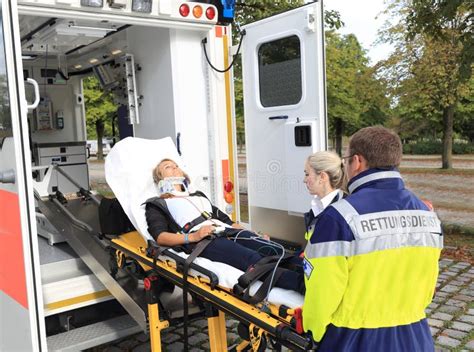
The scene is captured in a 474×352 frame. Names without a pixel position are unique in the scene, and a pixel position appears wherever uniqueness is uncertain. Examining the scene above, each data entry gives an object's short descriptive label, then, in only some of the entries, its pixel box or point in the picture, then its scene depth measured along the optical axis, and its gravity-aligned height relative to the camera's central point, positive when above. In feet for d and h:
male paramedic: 6.08 -1.62
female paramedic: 9.16 -0.89
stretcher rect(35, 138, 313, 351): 7.91 -2.87
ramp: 11.40 -2.69
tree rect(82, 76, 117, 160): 53.83 +3.87
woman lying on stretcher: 10.02 -2.12
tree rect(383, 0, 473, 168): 41.11 +4.94
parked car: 101.71 -1.22
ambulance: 8.34 +0.41
